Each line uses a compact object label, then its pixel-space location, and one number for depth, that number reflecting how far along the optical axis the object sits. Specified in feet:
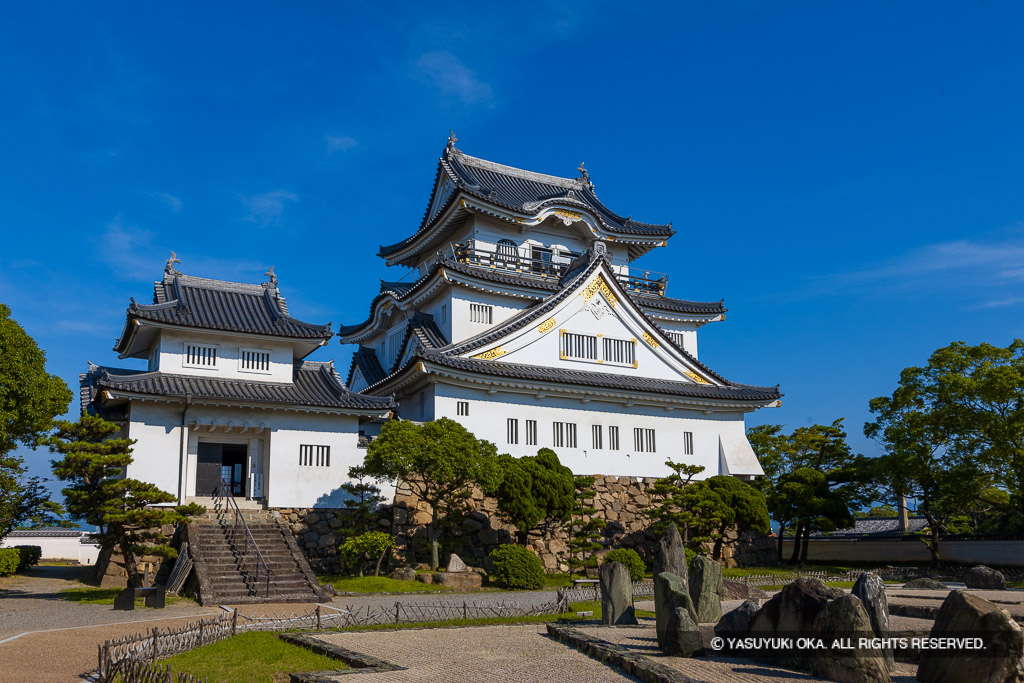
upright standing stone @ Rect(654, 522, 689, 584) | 61.67
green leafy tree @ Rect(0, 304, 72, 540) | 73.15
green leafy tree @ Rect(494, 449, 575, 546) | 87.86
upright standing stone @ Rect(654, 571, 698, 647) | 46.01
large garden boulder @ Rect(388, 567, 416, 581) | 79.56
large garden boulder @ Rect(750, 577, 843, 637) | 39.99
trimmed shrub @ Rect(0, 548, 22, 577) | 84.64
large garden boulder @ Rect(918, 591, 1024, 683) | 34.60
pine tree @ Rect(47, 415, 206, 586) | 68.64
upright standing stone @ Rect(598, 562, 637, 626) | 54.03
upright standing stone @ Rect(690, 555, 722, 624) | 53.06
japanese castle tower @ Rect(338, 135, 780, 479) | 104.63
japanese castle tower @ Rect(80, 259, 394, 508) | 83.97
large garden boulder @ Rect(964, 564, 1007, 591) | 79.51
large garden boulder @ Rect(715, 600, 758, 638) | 44.02
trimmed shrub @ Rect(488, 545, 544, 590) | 80.38
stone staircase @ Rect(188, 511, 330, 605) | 68.33
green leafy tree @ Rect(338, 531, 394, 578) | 80.43
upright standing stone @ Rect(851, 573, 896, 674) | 40.57
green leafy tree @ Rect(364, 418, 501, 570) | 82.12
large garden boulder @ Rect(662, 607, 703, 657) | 42.45
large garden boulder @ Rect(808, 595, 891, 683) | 35.73
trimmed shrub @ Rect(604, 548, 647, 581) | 87.04
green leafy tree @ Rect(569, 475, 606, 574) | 92.53
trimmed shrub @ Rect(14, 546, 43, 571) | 93.63
